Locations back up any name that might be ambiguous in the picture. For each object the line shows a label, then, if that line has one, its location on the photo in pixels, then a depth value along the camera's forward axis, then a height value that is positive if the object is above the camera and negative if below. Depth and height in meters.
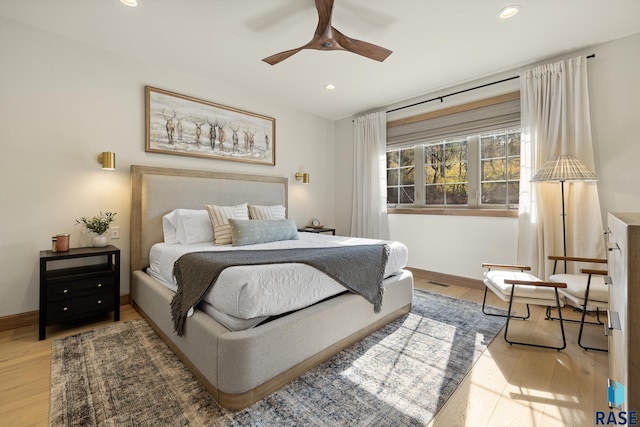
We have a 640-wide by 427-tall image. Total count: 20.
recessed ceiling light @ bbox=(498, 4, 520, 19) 2.22 +1.64
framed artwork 3.16 +1.07
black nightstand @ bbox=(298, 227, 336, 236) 4.48 -0.26
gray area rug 1.41 -1.01
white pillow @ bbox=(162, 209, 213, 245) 2.93 -0.14
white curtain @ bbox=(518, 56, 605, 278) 2.76 +0.56
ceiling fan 2.08 +1.37
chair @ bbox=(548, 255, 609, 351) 2.05 -0.59
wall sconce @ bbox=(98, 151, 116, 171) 2.69 +0.52
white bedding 1.52 -0.46
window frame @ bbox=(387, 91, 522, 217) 3.36 +1.09
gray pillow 2.78 -0.18
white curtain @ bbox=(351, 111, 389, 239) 4.42 +0.59
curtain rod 3.24 +1.59
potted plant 2.68 -0.13
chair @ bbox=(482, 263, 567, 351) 2.01 -0.59
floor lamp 2.54 +0.39
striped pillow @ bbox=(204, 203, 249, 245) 2.89 -0.05
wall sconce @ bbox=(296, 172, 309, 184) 4.60 +0.61
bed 1.47 -0.72
